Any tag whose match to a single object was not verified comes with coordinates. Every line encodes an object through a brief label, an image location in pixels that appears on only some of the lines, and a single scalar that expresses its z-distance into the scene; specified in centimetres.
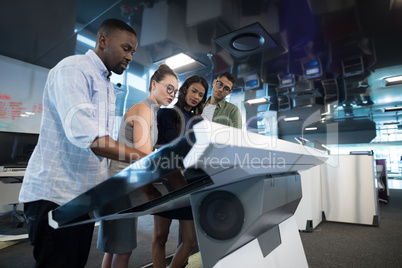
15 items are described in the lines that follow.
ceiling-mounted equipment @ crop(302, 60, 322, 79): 443
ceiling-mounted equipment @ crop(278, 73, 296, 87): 505
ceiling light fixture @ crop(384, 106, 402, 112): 783
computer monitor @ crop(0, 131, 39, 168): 262
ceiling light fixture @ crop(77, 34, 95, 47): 353
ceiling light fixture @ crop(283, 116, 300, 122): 960
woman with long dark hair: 134
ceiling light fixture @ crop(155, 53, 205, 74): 411
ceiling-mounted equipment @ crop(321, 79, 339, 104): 536
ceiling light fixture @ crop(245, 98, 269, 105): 682
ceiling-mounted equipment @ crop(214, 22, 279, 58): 330
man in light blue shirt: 68
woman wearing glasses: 107
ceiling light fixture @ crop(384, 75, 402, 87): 517
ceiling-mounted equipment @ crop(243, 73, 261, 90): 507
